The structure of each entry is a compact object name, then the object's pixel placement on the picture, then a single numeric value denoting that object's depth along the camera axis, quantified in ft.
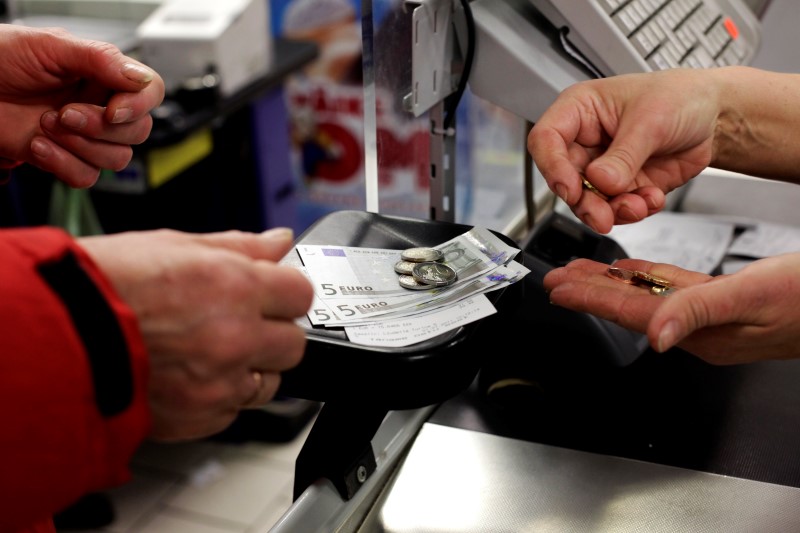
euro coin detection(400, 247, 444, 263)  3.67
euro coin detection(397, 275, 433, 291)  3.57
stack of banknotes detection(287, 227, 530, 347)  3.43
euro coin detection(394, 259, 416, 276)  3.64
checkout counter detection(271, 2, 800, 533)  3.52
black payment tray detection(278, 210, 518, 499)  3.33
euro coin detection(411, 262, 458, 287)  3.58
